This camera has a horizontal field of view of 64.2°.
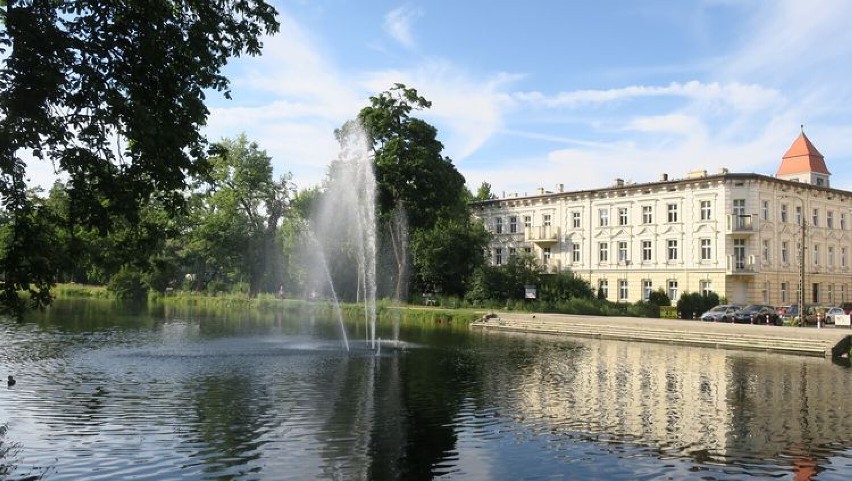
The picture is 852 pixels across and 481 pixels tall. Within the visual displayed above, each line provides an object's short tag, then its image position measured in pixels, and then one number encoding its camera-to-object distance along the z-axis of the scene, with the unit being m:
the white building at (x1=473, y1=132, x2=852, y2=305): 59.41
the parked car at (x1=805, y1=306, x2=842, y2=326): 49.80
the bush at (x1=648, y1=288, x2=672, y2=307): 59.88
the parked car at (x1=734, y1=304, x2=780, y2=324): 49.91
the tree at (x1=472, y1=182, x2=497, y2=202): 106.60
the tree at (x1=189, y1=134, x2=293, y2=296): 79.44
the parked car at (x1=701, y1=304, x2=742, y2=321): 51.53
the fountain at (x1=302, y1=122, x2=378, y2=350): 61.00
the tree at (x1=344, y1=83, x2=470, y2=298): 62.38
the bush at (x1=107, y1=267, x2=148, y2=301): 79.75
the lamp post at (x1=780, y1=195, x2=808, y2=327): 45.41
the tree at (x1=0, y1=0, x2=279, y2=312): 11.05
